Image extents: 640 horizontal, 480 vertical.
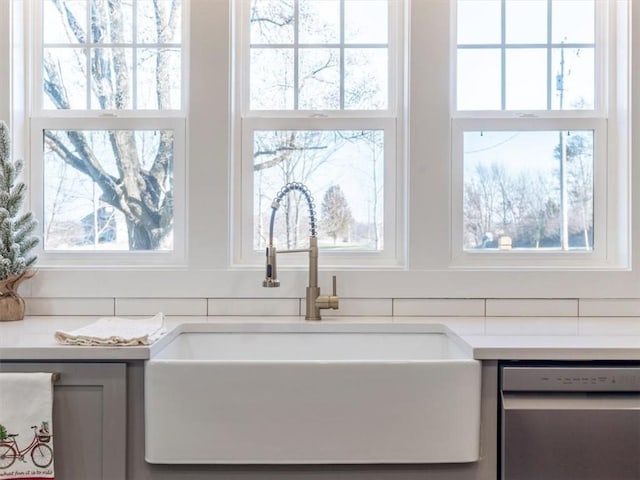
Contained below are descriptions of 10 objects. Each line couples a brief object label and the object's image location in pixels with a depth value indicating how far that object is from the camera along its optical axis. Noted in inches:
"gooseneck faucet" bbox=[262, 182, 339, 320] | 73.9
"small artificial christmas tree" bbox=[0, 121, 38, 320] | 72.0
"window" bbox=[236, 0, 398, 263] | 83.1
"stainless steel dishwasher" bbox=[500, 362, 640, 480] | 53.9
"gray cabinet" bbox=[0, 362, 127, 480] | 55.4
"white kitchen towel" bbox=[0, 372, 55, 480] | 53.7
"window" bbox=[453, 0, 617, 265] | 82.6
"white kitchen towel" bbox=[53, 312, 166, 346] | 56.6
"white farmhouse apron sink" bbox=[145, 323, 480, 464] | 54.2
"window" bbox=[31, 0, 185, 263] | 83.1
